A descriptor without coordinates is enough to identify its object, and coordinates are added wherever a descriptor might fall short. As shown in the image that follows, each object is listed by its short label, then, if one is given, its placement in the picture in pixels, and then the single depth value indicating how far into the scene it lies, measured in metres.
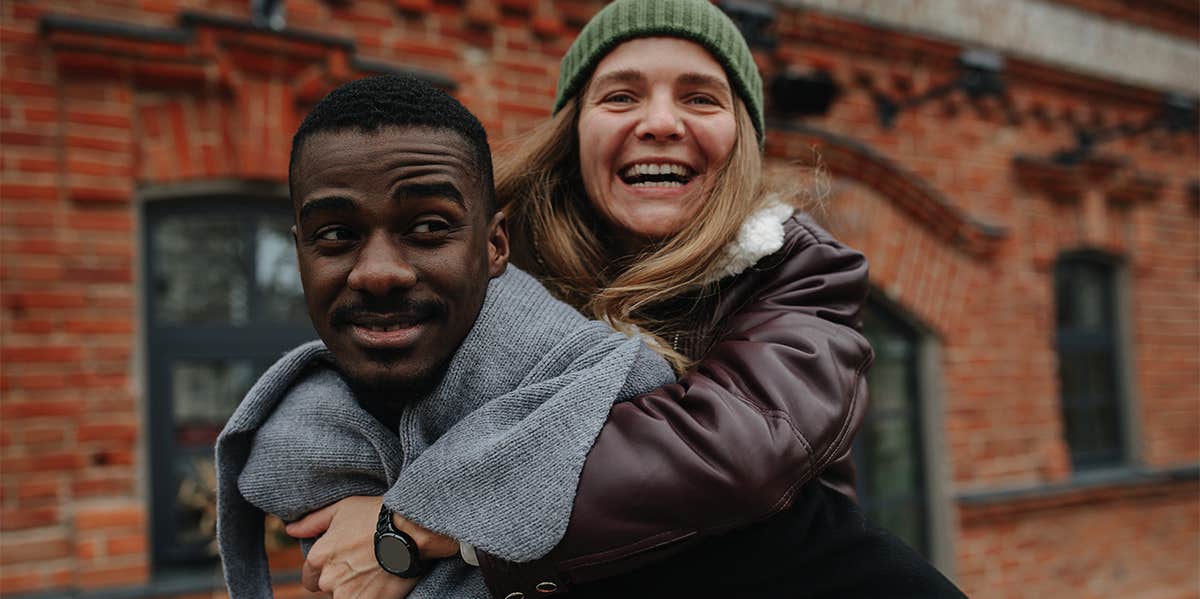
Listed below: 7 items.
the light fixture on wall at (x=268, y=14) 3.05
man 1.08
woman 1.09
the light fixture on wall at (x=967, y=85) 4.56
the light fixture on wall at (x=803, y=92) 4.05
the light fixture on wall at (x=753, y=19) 3.89
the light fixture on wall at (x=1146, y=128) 5.21
